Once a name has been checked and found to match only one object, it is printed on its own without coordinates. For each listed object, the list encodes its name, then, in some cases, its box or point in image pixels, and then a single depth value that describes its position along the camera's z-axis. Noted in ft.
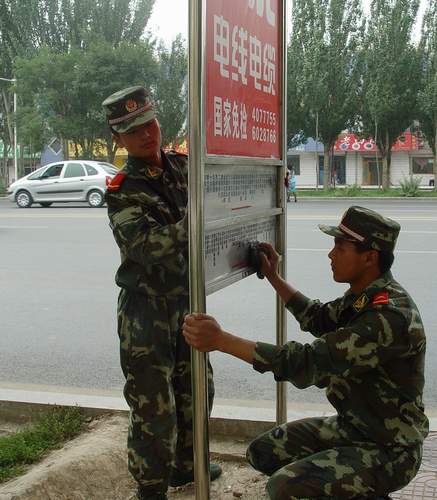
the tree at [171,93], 94.38
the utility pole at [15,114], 95.83
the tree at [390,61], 89.45
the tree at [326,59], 92.58
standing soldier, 7.85
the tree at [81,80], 88.07
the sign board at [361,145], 137.60
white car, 62.85
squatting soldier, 6.73
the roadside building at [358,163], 142.72
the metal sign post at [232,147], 6.30
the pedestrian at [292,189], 69.45
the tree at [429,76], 87.30
